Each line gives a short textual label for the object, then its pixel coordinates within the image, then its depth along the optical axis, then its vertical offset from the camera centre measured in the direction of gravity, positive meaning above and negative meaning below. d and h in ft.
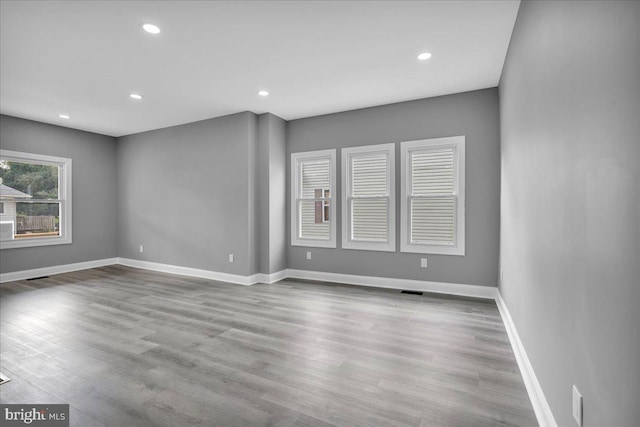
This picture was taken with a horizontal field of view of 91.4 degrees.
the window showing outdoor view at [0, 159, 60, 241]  16.87 +0.66
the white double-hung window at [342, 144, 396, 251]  15.12 +0.67
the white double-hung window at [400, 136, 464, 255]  13.78 +0.66
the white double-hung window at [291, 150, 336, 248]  16.51 +0.69
